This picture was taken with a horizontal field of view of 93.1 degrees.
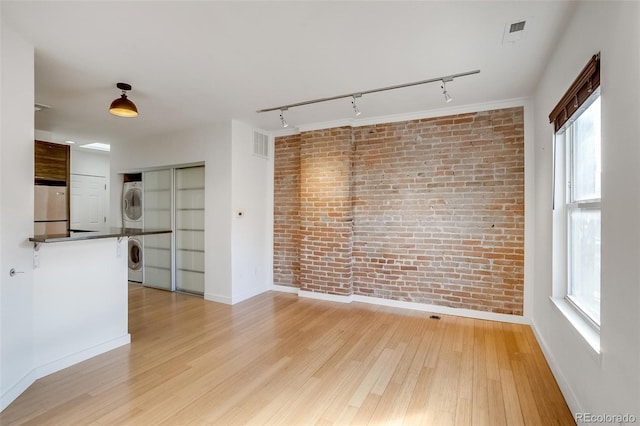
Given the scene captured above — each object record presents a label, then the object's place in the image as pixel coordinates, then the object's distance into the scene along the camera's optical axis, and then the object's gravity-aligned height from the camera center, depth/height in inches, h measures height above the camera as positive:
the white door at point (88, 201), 247.8 +8.8
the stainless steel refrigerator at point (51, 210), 121.1 +0.7
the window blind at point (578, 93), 64.1 +29.4
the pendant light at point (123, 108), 107.4 +37.1
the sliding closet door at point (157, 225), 199.3 -8.5
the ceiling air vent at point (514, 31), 80.8 +50.7
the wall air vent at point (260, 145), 185.8 +42.5
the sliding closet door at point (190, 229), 187.2 -10.8
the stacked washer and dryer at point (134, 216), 212.2 -2.8
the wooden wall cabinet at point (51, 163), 125.3 +20.8
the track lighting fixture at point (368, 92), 112.1 +50.8
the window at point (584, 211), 73.7 +0.8
